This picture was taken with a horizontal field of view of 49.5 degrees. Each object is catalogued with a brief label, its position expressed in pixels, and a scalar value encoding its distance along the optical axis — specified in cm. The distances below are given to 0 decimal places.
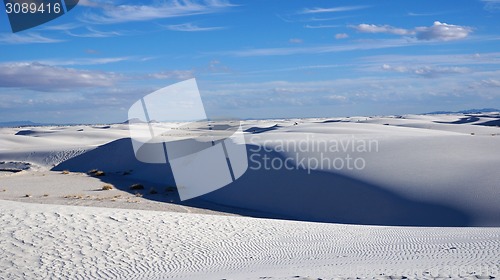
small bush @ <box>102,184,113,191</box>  2705
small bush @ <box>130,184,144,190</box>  2762
